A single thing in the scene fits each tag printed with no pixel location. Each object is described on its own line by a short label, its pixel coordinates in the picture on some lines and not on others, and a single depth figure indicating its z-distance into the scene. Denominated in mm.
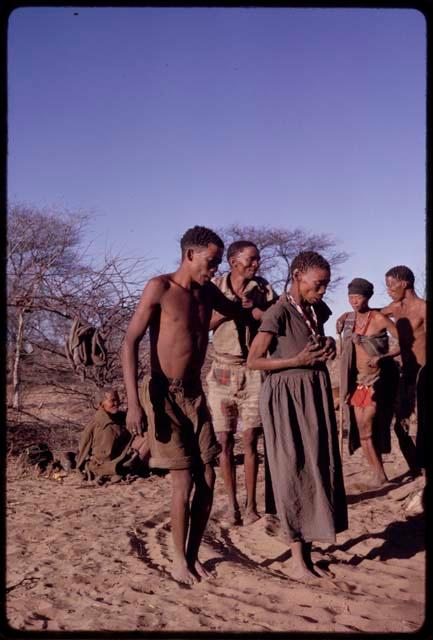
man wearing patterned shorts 5055
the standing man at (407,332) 6305
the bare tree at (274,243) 30562
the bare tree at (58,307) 8422
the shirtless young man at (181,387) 3654
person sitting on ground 7590
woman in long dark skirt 3785
